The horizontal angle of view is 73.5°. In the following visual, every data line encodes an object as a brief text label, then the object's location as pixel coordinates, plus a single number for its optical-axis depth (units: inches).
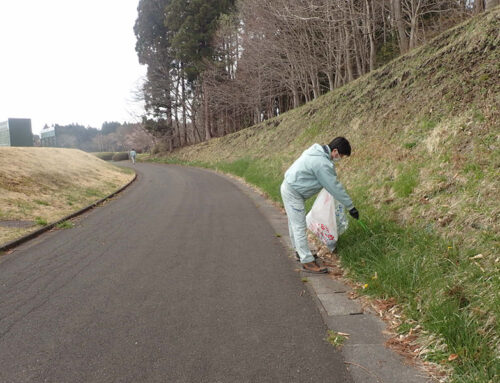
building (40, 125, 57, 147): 1626.5
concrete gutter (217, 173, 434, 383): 96.9
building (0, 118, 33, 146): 922.3
